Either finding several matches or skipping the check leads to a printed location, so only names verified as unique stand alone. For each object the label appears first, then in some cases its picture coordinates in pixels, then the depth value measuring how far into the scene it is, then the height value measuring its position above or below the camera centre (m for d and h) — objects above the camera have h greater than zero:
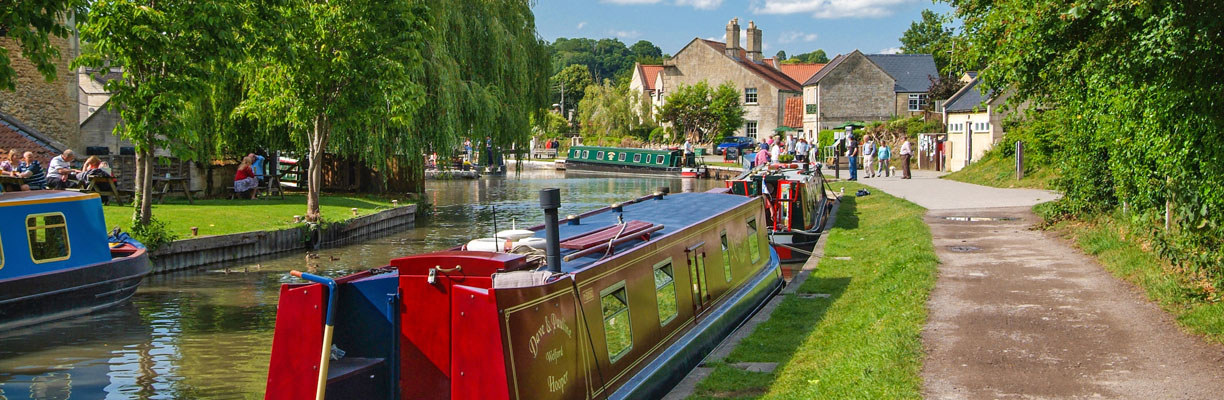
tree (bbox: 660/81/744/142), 64.38 +2.14
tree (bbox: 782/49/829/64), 189.55 +16.08
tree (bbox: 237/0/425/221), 19.03 +1.55
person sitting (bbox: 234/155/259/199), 23.58 -0.57
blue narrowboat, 12.16 -1.29
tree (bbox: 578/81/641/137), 70.96 +2.43
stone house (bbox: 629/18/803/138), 70.06 +4.58
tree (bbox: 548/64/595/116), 112.06 +6.97
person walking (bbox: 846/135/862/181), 32.34 -0.52
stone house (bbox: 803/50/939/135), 63.03 +3.31
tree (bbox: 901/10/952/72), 89.55 +9.36
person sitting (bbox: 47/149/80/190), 19.12 -0.28
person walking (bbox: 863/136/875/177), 34.31 -0.53
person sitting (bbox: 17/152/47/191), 17.30 -0.25
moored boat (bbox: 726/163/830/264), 18.22 -1.18
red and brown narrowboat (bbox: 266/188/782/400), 6.09 -1.13
